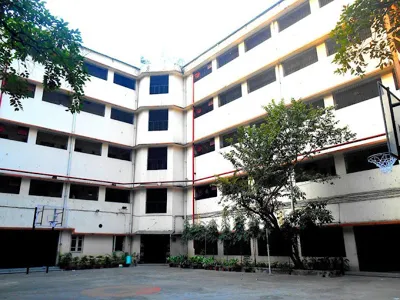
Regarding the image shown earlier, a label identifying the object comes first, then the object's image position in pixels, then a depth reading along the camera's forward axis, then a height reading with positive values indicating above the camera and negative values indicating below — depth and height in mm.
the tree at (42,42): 7039 +4647
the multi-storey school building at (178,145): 13477 +5761
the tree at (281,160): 12983 +3354
